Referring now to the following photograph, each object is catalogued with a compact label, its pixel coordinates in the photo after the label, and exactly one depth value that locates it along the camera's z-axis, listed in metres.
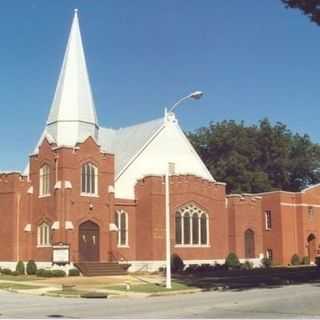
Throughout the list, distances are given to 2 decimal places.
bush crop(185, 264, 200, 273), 46.25
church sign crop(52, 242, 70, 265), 44.31
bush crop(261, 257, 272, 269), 55.28
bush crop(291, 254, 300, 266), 59.55
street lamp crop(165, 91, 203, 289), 29.98
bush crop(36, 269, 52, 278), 43.26
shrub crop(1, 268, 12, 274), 46.71
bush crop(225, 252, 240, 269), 50.91
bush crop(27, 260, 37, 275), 45.69
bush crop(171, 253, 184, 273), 47.56
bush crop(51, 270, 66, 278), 43.28
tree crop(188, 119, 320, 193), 81.81
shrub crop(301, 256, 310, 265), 60.20
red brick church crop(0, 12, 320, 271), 46.44
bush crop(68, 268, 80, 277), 44.09
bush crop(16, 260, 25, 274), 46.25
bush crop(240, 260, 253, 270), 51.25
